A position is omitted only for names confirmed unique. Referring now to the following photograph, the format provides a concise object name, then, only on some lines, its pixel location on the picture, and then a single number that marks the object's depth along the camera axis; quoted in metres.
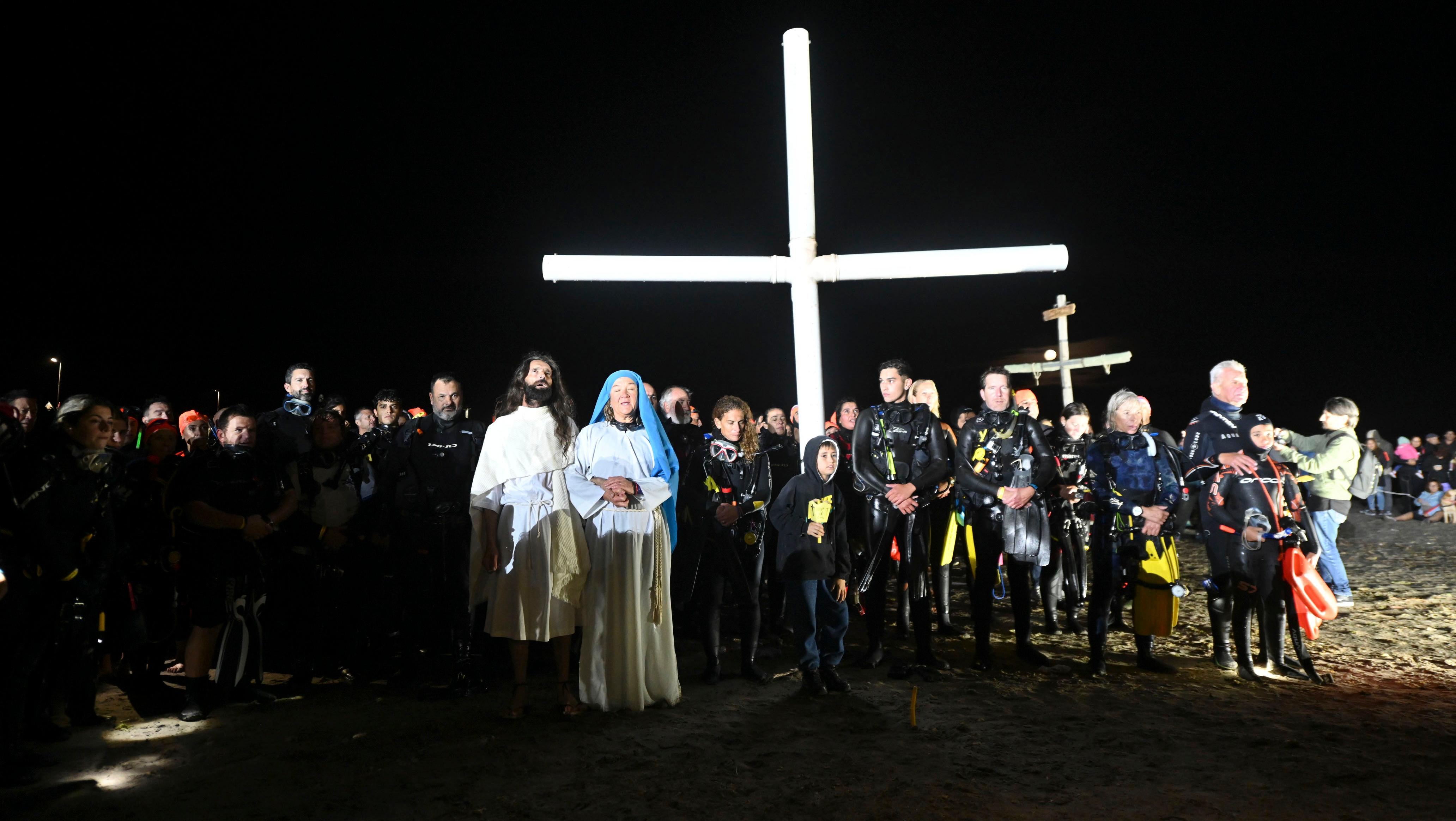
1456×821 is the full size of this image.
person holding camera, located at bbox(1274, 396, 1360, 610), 7.64
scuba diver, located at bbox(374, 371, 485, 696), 5.59
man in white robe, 4.75
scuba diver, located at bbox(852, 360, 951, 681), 5.62
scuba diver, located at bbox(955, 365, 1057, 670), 5.64
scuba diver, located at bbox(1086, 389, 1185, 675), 5.63
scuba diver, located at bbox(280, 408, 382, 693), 5.70
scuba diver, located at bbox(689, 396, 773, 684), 5.63
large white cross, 5.39
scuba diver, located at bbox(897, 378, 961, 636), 6.19
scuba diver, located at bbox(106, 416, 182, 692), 5.17
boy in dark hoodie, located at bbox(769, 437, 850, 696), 5.30
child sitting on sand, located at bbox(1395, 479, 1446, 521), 14.88
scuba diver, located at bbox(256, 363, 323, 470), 5.92
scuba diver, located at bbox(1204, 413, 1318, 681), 5.44
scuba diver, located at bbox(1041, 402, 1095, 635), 6.75
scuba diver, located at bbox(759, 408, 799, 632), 7.13
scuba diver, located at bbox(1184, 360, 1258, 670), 5.65
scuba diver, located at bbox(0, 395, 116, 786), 3.93
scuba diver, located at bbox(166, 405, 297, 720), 4.94
